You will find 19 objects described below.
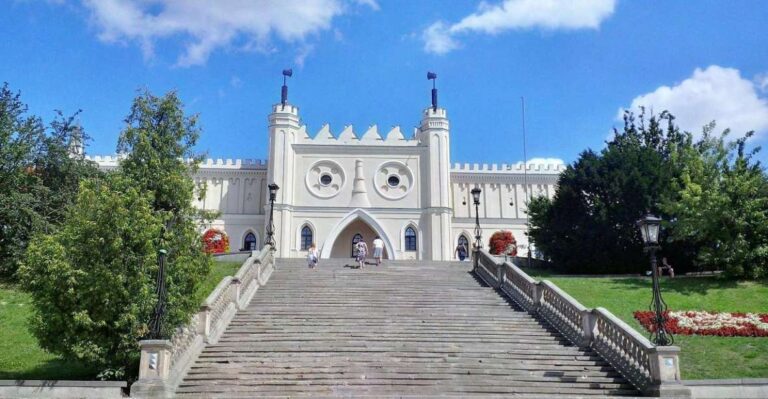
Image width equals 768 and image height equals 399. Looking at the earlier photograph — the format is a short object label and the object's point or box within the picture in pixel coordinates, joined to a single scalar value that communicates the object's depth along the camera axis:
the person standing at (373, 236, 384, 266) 28.17
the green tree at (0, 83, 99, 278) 27.48
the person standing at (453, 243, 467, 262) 36.58
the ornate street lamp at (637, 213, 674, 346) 13.60
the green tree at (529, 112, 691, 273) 32.75
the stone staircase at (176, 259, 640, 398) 13.32
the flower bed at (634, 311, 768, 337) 18.06
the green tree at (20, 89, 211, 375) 14.11
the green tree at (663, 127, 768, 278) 25.95
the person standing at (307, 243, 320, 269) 27.02
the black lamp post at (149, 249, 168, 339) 13.54
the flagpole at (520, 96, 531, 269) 51.32
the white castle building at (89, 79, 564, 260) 44.97
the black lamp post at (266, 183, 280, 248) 26.82
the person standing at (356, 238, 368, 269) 26.58
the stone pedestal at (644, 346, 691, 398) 12.80
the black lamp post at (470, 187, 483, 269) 26.58
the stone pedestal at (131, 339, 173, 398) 12.89
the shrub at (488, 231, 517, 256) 47.83
